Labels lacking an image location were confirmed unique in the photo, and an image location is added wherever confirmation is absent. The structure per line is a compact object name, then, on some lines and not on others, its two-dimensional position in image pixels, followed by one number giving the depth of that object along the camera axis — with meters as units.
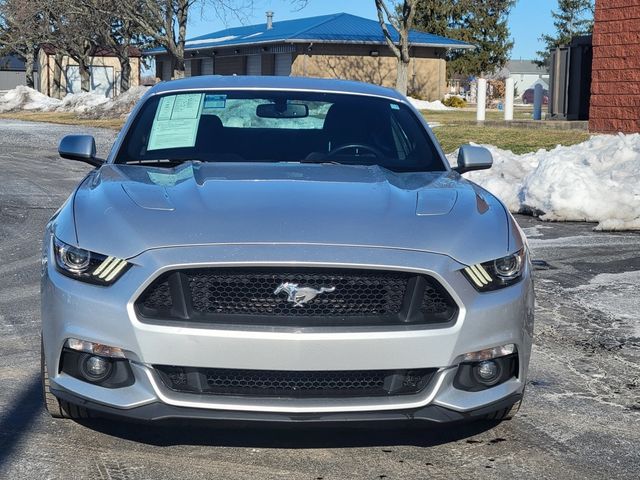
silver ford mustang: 3.74
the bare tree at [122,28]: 36.22
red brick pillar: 22.12
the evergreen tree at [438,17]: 75.06
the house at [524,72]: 131.88
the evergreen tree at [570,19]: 99.00
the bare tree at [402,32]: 32.62
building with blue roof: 50.88
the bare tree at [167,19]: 35.88
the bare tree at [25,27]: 43.12
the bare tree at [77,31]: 37.94
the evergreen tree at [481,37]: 77.12
